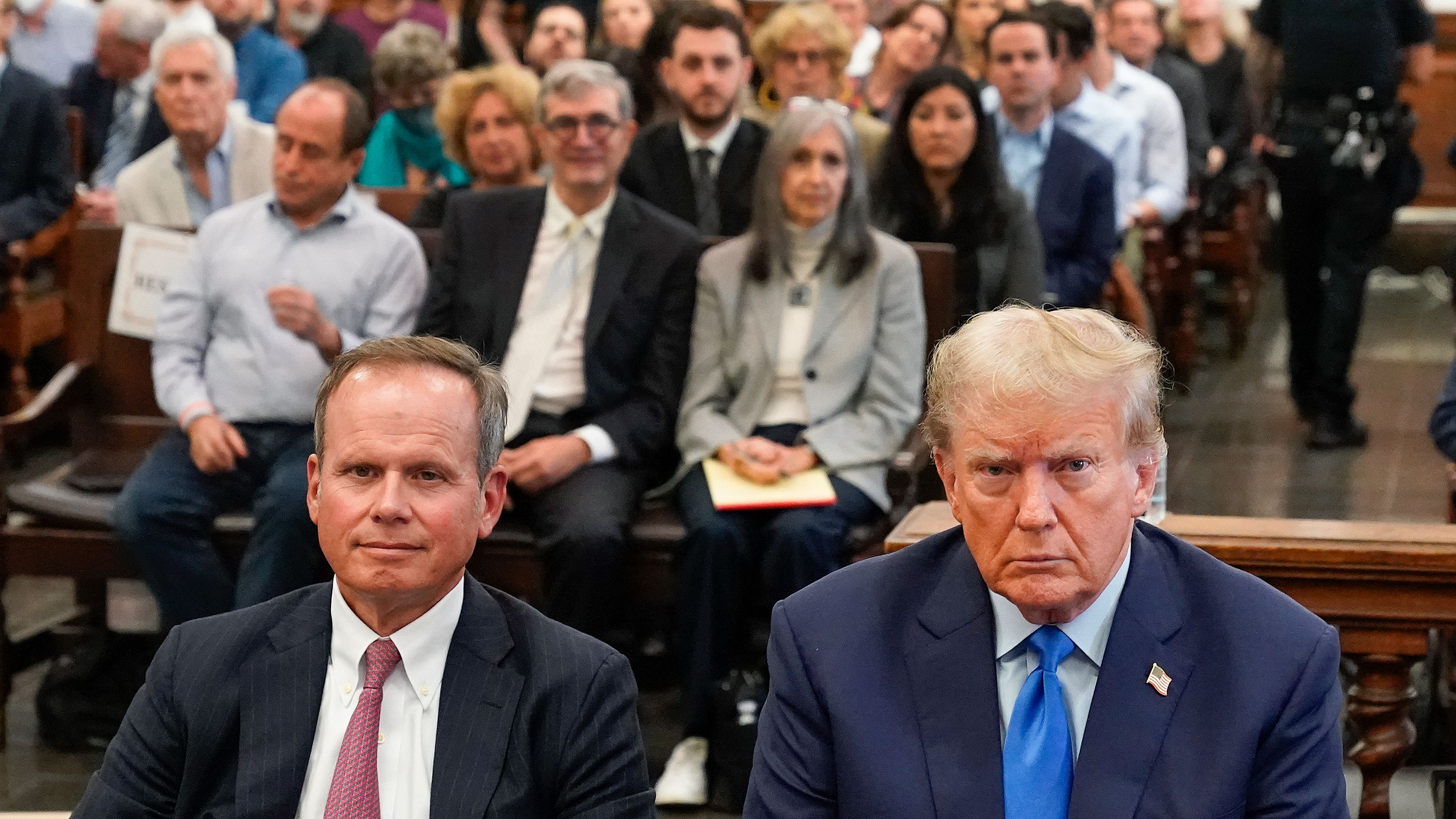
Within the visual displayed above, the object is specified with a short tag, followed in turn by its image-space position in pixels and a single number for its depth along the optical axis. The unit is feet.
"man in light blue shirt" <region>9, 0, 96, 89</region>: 25.86
